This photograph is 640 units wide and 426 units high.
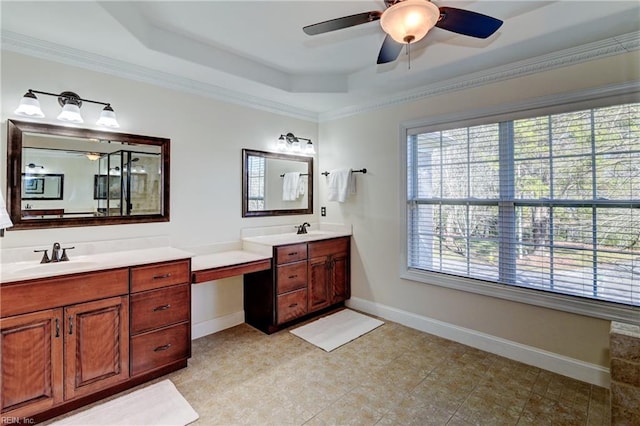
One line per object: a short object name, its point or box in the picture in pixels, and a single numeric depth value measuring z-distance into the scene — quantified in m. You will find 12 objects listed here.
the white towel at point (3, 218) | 1.88
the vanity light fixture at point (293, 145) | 3.80
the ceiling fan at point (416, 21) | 1.58
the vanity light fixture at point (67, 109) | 2.17
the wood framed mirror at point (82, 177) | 2.26
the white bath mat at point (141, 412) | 1.93
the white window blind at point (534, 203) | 2.26
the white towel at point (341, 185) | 3.84
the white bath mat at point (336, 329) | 3.04
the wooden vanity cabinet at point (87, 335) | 1.82
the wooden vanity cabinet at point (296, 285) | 3.19
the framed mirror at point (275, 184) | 3.55
